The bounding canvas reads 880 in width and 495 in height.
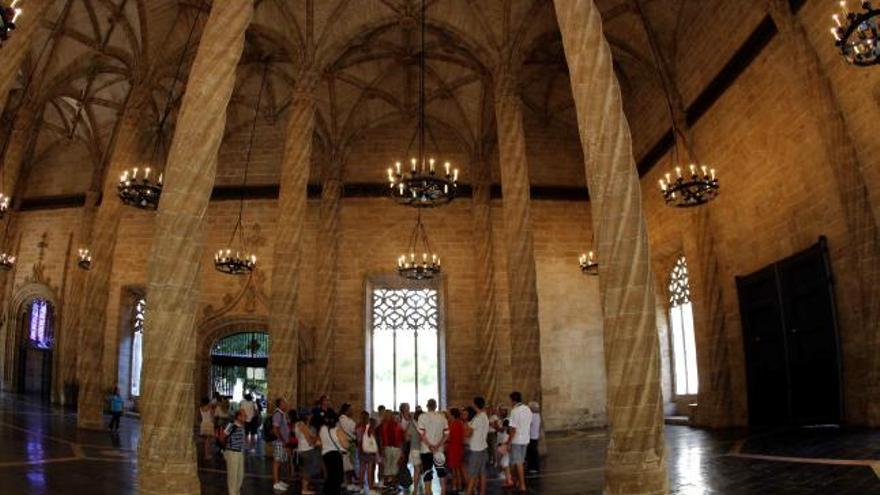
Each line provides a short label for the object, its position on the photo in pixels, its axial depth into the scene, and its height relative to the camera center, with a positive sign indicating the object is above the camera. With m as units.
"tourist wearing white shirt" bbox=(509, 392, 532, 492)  9.45 -1.30
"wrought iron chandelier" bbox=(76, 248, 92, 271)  20.37 +3.04
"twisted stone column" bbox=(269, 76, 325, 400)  13.62 +2.15
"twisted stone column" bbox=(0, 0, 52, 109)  10.62 +5.38
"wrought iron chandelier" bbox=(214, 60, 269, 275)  19.09 +2.74
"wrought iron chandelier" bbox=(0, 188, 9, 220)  17.12 +4.11
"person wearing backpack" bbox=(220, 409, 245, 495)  8.45 -1.31
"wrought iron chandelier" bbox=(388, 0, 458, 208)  14.72 +3.85
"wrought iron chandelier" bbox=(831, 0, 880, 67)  8.58 +4.26
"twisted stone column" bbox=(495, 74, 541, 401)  14.59 +1.94
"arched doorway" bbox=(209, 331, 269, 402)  22.61 -0.35
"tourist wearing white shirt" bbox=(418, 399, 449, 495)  9.43 -1.26
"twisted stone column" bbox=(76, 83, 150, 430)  16.55 +2.23
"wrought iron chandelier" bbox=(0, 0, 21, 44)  9.02 +4.83
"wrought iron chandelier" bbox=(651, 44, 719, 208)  14.36 +3.57
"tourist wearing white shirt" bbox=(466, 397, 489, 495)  9.01 -1.42
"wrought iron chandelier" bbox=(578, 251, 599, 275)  20.41 +2.65
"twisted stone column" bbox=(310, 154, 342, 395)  19.52 +2.60
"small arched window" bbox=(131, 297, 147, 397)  23.64 +0.42
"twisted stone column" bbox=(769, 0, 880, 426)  11.41 +2.22
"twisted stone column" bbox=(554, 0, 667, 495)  6.65 +0.89
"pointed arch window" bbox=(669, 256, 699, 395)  19.91 +0.41
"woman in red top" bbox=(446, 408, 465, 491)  9.43 -1.43
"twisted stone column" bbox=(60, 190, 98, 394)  20.44 +1.73
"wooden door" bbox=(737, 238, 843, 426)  13.07 +0.02
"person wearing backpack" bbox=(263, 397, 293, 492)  10.38 -1.44
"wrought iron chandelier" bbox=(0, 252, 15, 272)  20.27 +3.03
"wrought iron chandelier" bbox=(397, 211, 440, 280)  19.12 +2.99
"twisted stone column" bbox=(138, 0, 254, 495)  7.21 +1.10
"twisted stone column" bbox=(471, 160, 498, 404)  18.53 +1.94
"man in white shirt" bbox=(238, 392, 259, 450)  11.69 -1.11
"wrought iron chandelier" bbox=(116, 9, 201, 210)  15.50 +4.03
